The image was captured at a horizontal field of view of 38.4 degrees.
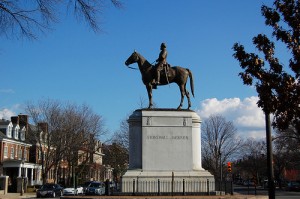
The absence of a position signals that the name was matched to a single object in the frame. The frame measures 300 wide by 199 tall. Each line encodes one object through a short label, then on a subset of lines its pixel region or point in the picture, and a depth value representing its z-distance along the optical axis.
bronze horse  26.72
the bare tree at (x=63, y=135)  60.81
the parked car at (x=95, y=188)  48.60
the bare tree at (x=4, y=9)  13.45
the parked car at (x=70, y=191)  53.44
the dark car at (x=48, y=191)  47.81
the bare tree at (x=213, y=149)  79.50
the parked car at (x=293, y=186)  63.78
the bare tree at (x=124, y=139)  61.00
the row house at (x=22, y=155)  67.25
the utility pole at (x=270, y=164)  16.02
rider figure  26.31
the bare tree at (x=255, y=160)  100.01
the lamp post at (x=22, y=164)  68.34
